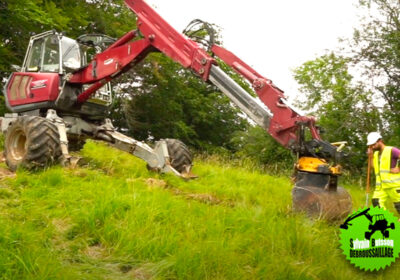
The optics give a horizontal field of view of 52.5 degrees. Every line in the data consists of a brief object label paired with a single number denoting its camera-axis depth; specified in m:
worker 5.78
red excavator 4.66
